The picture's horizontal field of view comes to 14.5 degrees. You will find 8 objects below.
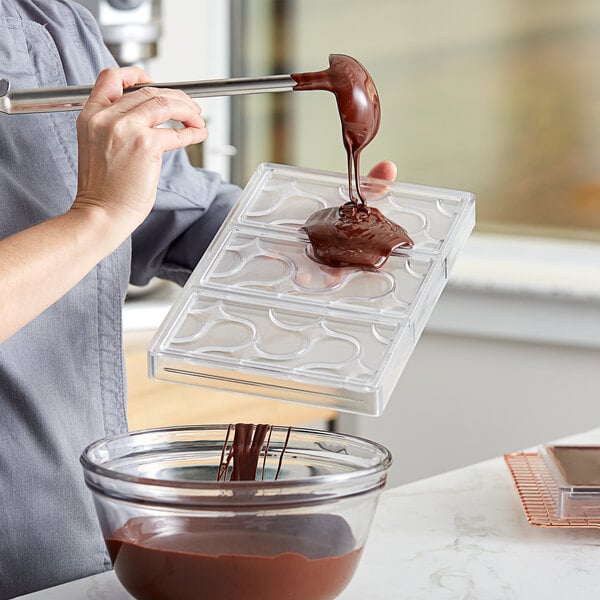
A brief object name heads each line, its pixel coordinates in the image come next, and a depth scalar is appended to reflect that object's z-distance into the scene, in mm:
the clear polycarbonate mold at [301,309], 1801
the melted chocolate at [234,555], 1692
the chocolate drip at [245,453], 1832
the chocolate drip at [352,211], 1887
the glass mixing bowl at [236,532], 1689
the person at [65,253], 1824
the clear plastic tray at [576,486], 1950
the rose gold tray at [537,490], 1948
